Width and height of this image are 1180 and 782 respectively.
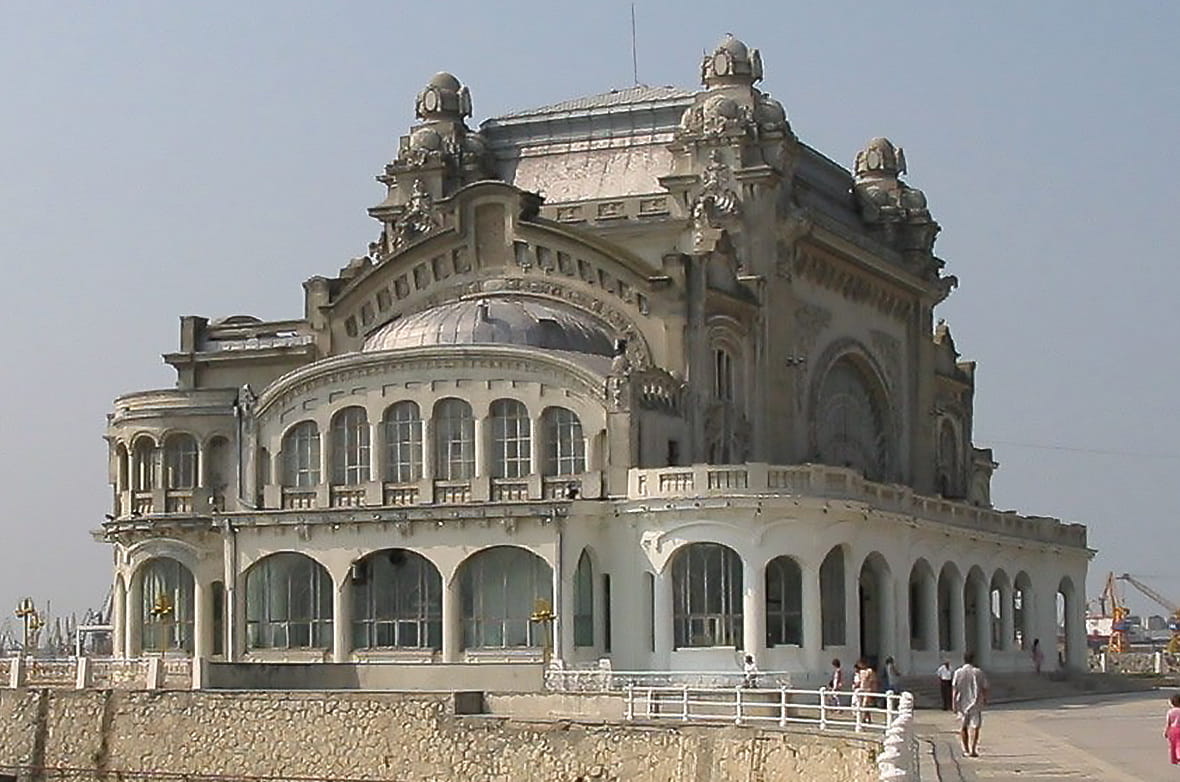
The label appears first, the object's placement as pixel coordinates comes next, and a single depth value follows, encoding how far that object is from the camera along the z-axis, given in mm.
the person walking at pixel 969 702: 41719
